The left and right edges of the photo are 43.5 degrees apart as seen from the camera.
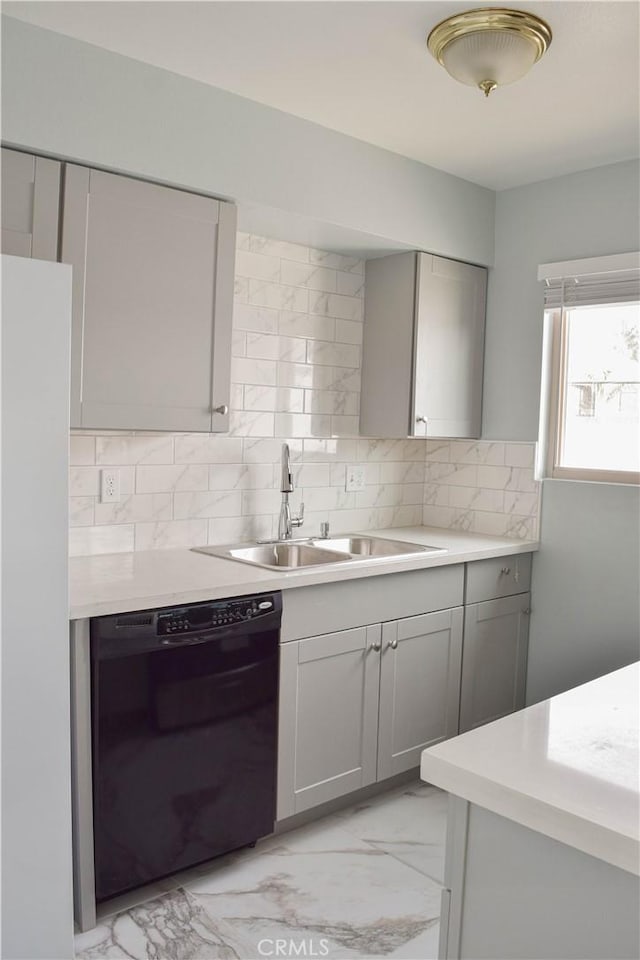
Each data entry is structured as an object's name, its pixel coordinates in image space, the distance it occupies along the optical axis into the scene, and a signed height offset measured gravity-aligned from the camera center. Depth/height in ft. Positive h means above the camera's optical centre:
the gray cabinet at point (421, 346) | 11.21 +1.28
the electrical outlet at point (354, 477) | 11.98 -0.67
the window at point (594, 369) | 10.84 +1.01
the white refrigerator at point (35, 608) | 6.08 -1.46
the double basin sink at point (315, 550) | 10.18 -1.58
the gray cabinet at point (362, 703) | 8.77 -3.20
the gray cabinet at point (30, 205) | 7.32 +2.00
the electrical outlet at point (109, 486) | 9.27 -0.72
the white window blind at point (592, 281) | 10.63 +2.20
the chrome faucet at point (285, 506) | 10.65 -1.01
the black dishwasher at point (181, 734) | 7.20 -2.96
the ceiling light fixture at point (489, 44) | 7.03 +3.56
